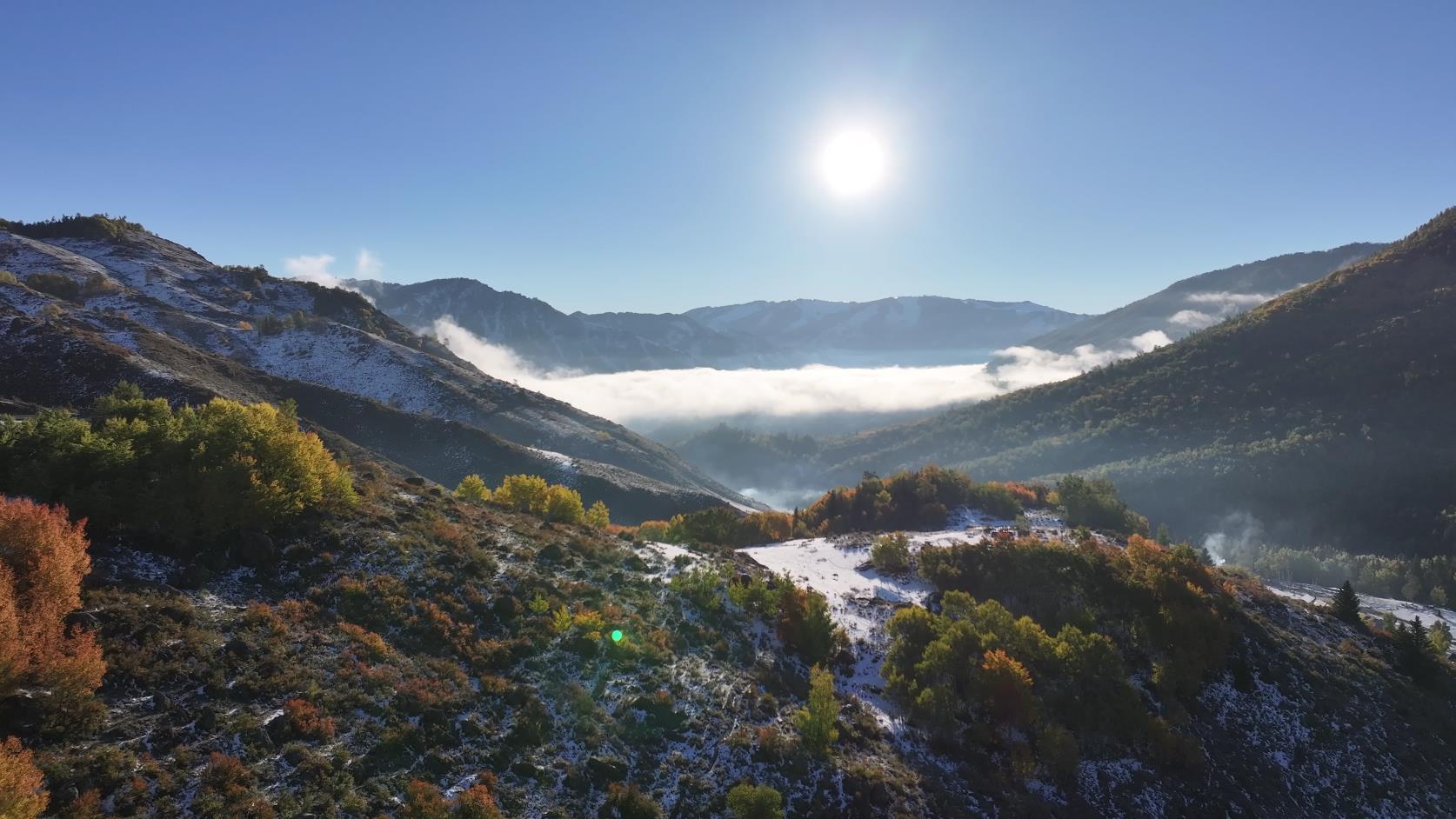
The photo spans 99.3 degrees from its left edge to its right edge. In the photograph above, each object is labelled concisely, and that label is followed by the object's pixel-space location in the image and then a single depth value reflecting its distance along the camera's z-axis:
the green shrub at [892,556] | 57.19
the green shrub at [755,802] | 24.61
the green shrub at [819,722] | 30.03
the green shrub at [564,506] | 58.28
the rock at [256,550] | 28.88
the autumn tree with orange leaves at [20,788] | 13.82
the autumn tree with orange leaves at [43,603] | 17.05
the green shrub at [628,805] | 23.92
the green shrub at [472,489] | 66.31
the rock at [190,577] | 25.52
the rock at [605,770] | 25.34
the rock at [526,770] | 24.08
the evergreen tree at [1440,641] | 57.36
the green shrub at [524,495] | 61.25
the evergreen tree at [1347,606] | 59.47
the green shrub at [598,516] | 66.44
